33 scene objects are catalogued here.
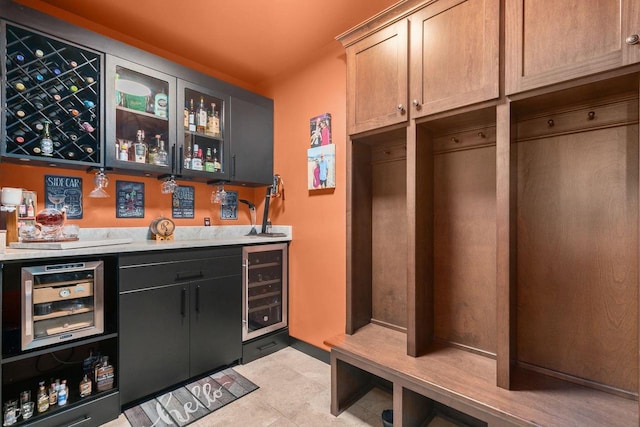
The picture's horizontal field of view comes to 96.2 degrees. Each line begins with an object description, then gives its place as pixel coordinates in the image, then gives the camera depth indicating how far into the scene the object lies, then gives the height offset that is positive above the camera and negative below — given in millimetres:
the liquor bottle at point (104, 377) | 1784 -1025
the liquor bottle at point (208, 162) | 2635 +477
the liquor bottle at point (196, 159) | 2545 +487
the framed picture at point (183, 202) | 2729 +109
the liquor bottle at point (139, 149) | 2246 +505
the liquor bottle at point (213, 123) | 2656 +842
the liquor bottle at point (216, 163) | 2684 +476
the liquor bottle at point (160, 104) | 2345 +901
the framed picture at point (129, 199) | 2410 +121
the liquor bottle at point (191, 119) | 2531 +839
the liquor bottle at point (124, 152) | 2146 +465
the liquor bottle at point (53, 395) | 1651 -1049
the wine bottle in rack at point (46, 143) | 1841 +454
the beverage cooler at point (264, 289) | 2539 -721
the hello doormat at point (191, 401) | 1776 -1275
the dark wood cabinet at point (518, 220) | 1229 -30
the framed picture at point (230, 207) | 3086 +72
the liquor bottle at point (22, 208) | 1851 +31
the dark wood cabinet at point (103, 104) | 1775 +806
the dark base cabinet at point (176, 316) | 1870 -751
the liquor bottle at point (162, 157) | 2346 +464
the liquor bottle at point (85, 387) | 1727 -1051
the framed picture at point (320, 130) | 2529 +754
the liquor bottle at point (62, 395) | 1662 -1058
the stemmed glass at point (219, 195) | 2809 +184
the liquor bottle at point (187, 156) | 2490 +509
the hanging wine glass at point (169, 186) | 2439 +235
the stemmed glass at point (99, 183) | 2084 +222
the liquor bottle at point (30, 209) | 1882 +28
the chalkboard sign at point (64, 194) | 2074 +147
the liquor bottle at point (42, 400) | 1604 -1056
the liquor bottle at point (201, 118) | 2589 +864
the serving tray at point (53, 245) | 1639 -186
